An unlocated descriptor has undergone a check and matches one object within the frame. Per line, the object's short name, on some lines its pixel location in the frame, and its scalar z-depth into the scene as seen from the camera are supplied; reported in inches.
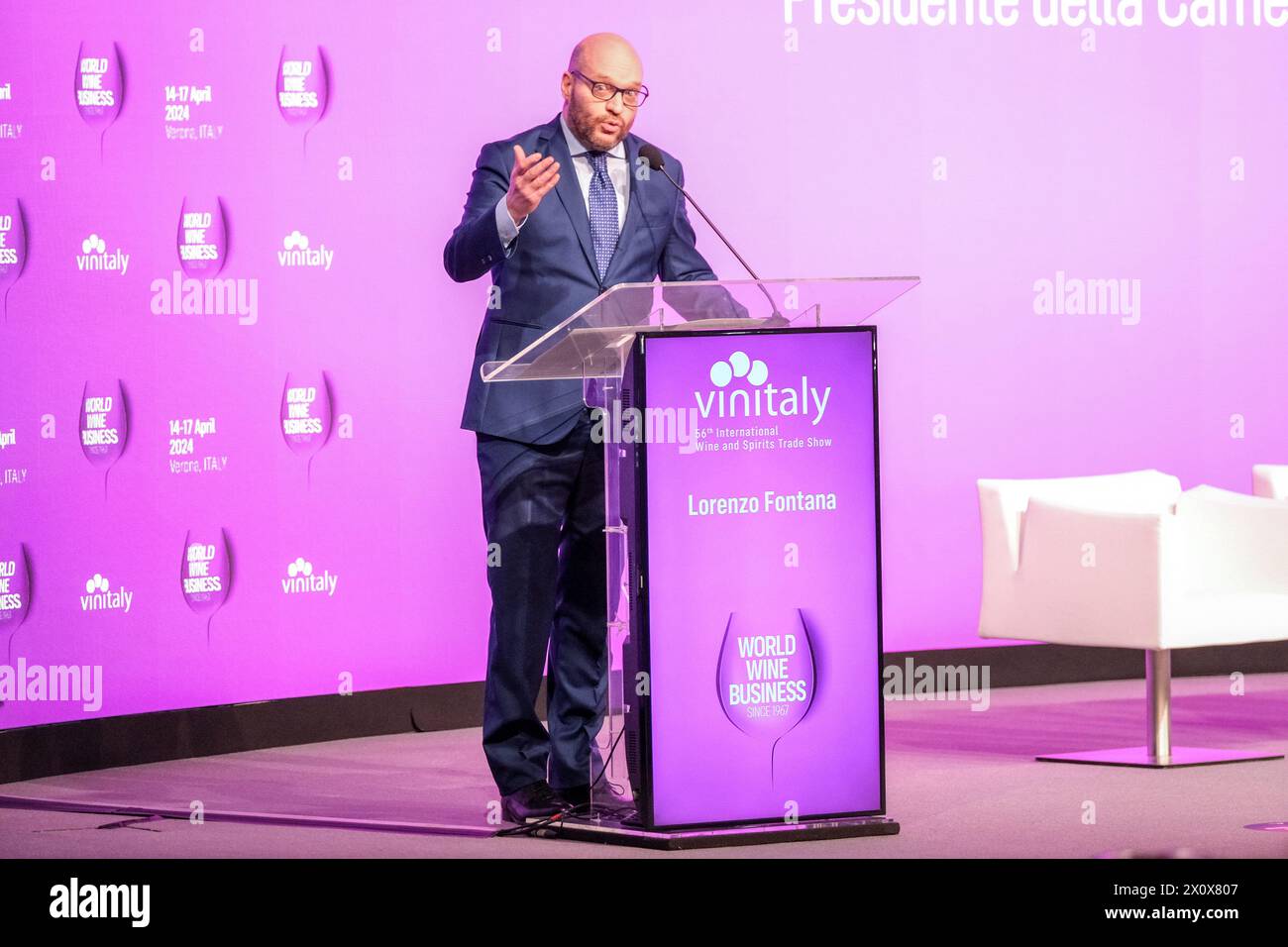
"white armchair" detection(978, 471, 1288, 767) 426.1
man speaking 354.2
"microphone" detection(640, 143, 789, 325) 335.8
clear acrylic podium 322.8
